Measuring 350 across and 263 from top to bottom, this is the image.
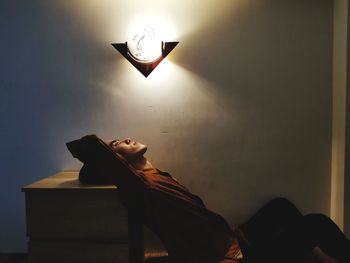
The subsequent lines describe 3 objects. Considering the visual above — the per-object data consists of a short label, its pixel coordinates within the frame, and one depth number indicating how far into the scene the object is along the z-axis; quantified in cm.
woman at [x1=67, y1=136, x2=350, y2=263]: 138
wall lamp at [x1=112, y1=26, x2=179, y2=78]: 180
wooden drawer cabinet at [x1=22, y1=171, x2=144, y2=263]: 140
